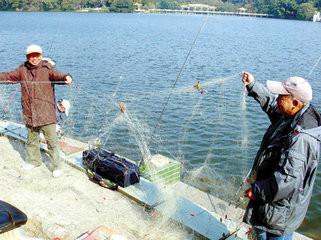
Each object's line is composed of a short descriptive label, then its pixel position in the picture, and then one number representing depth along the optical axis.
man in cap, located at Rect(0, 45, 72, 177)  5.87
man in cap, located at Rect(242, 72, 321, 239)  3.26
